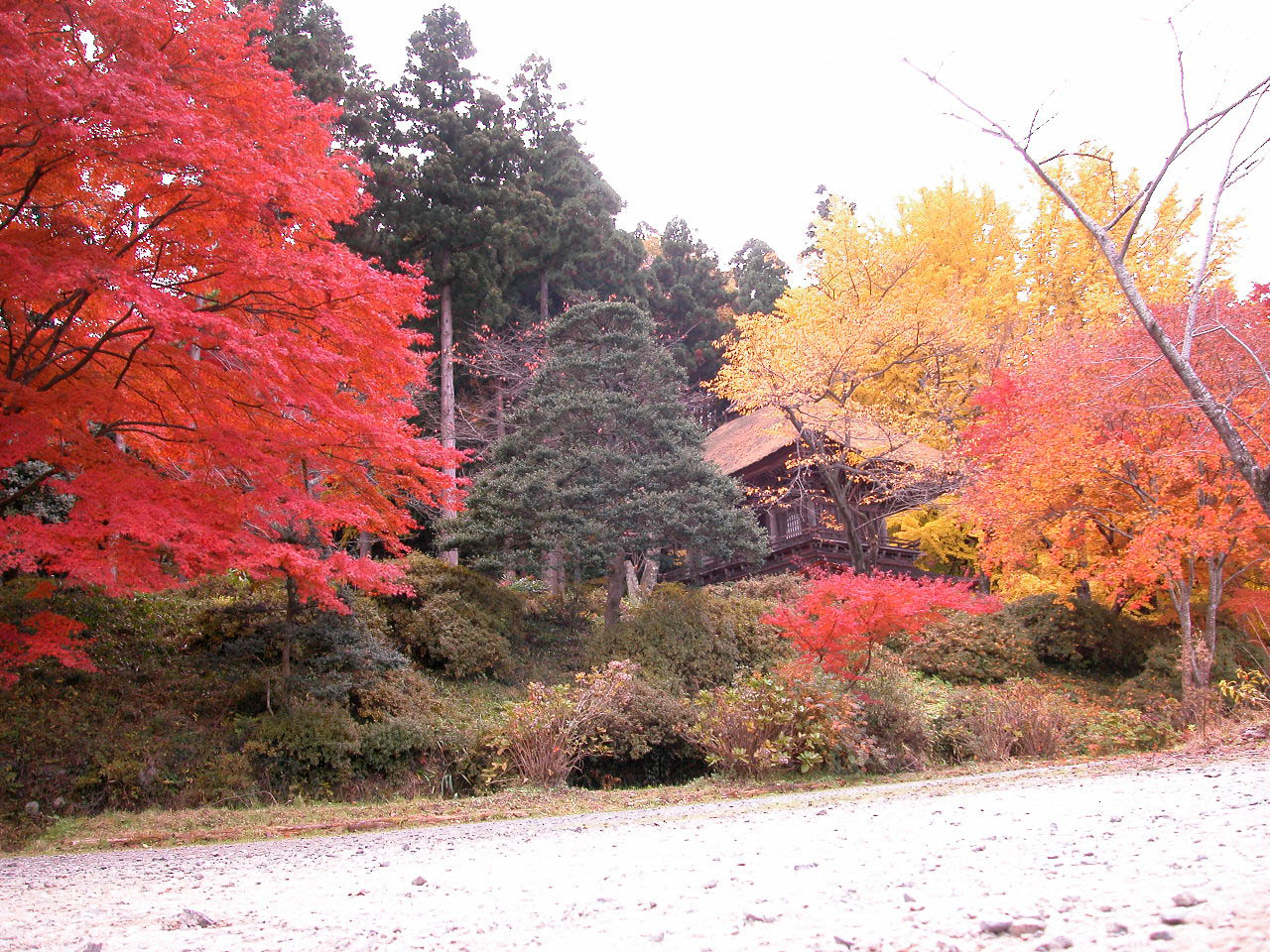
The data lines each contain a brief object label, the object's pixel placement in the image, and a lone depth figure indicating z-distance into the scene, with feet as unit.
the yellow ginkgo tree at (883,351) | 54.60
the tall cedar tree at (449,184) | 62.95
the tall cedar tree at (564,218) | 70.13
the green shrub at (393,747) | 30.76
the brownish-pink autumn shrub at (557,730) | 28.45
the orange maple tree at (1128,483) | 34.50
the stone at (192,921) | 9.82
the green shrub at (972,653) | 48.42
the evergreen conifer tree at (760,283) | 91.50
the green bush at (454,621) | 40.78
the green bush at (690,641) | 41.81
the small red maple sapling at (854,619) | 32.09
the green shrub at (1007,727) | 30.66
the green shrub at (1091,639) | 50.21
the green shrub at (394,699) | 32.99
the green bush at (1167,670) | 42.42
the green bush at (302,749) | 29.09
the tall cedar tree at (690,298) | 90.27
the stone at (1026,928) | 7.04
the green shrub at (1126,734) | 29.68
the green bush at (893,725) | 29.99
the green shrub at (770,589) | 53.72
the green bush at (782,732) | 28.50
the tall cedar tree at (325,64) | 54.08
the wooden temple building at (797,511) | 56.03
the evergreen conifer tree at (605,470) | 44.39
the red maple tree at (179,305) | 21.03
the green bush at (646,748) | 31.60
